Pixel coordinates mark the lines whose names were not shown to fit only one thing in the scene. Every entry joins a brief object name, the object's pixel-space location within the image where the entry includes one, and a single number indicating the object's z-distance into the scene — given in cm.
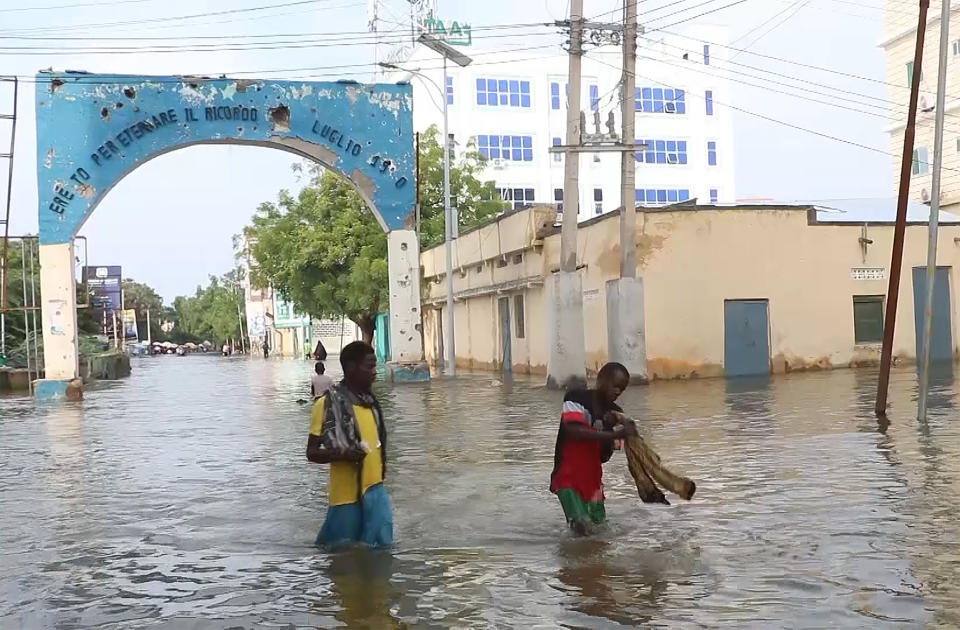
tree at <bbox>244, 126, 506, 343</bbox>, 4322
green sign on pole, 5078
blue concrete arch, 2605
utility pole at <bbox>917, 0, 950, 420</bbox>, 1347
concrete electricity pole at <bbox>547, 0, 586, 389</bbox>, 2250
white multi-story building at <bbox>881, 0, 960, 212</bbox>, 4238
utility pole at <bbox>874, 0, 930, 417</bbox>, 1408
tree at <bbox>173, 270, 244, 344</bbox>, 13738
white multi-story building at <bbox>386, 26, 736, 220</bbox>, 6347
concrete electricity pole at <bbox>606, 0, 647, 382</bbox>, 2306
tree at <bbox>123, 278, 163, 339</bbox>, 15915
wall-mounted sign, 2833
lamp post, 3275
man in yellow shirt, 632
